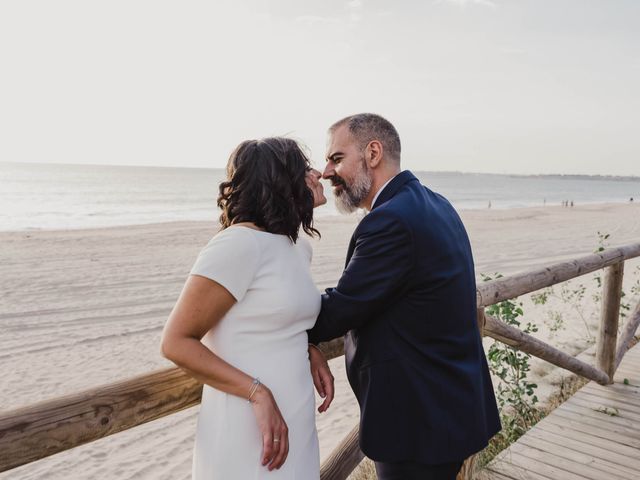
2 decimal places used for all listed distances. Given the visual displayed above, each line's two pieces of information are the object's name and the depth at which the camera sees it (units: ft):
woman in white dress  4.62
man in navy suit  5.47
